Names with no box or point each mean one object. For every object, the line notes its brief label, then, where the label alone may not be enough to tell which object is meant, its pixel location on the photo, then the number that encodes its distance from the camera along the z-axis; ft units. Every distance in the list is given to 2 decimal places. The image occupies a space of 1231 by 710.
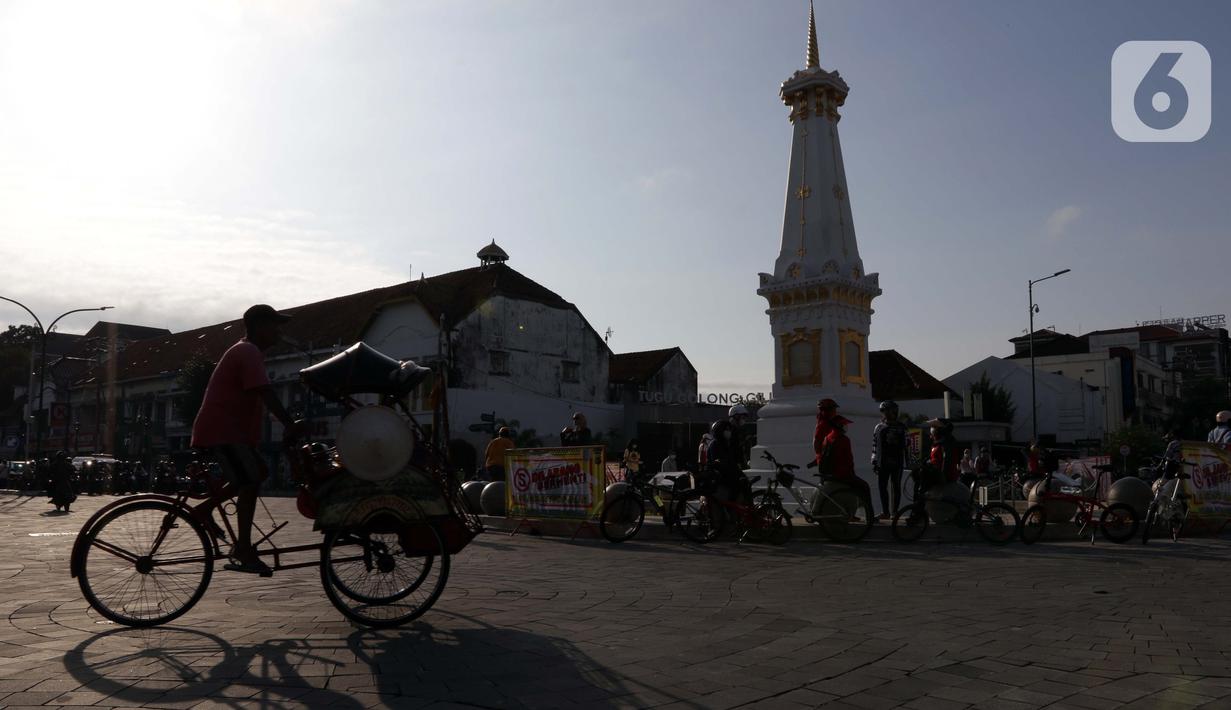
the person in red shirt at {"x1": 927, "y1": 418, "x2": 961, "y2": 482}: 43.70
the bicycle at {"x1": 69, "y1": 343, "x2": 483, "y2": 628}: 18.38
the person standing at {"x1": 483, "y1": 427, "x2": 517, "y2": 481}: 52.90
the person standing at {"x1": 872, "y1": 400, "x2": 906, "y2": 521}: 42.98
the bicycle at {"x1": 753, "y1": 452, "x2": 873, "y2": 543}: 40.14
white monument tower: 61.93
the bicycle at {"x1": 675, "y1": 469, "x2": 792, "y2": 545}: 39.09
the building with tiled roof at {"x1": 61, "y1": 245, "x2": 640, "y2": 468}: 152.15
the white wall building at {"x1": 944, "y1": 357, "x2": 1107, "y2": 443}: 202.39
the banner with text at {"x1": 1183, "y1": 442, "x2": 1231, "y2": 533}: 45.16
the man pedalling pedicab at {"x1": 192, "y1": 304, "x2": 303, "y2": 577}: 18.99
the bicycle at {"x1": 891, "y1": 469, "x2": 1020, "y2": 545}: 39.75
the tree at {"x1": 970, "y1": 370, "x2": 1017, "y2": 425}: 184.44
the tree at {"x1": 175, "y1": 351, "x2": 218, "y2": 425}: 167.32
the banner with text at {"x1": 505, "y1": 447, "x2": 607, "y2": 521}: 43.98
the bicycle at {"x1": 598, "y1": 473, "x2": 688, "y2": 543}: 41.01
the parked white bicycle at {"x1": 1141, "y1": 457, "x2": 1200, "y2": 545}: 41.98
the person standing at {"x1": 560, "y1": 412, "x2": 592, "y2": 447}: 48.86
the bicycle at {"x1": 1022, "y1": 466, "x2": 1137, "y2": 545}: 40.16
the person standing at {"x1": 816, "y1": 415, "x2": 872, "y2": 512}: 40.06
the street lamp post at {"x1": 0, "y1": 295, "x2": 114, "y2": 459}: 132.34
